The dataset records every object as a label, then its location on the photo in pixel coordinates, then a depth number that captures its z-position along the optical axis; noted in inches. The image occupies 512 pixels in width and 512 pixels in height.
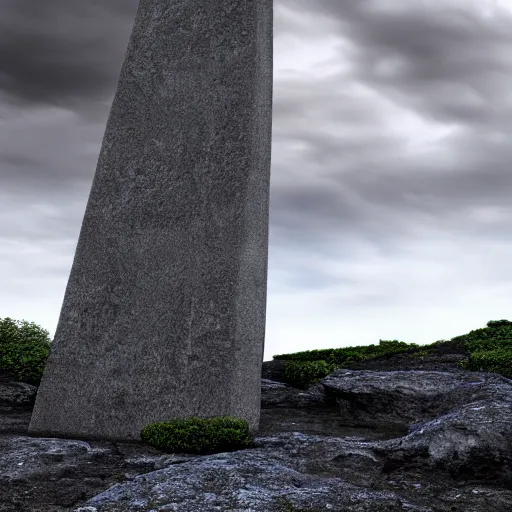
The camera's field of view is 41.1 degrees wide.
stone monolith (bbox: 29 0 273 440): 323.0
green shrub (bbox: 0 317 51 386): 467.5
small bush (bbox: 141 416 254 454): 272.4
